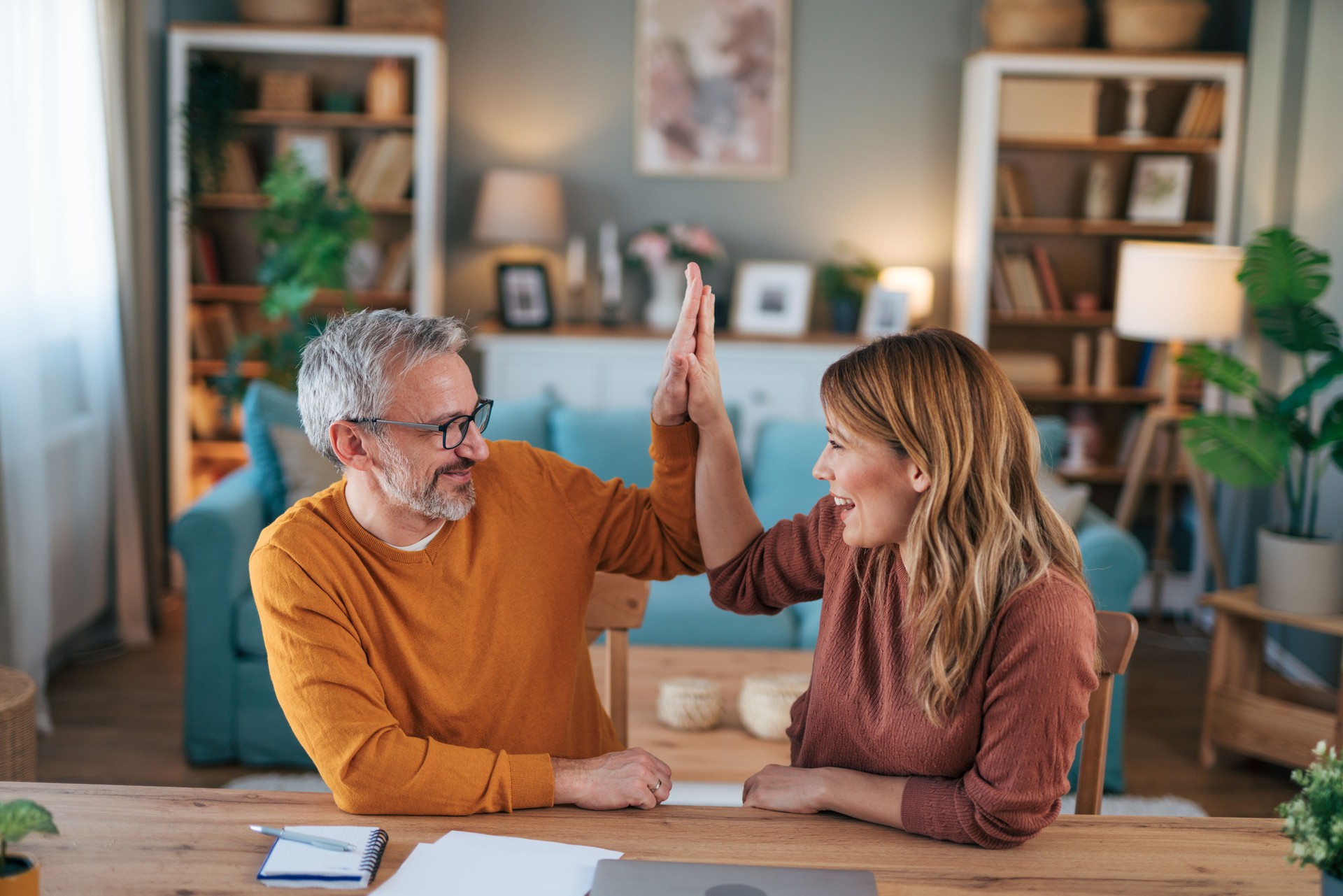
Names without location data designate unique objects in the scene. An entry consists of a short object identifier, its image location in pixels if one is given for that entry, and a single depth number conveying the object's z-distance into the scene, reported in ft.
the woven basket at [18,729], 8.00
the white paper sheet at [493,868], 3.92
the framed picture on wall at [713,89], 16.79
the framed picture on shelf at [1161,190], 15.84
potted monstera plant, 10.39
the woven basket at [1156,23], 15.17
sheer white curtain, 11.08
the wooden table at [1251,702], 10.43
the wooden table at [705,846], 4.04
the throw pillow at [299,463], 10.99
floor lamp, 13.12
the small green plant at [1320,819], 3.34
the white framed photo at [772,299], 16.69
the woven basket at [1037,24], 15.23
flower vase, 16.56
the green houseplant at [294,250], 13.99
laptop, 3.84
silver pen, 4.08
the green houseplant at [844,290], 16.55
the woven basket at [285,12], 15.29
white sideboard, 15.64
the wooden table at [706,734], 7.58
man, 4.52
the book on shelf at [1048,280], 16.10
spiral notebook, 3.94
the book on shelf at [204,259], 15.65
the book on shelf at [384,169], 15.69
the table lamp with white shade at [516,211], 15.94
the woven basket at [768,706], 7.88
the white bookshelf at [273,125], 14.99
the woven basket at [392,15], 15.23
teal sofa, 10.00
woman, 4.21
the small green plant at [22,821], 3.36
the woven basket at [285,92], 15.55
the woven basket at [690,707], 8.02
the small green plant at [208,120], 14.90
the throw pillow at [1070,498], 10.23
